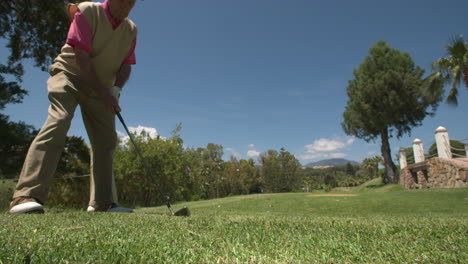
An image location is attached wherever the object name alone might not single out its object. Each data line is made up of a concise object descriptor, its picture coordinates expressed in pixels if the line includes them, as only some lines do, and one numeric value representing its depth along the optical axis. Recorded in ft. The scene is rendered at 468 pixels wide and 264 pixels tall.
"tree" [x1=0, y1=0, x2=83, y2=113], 30.46
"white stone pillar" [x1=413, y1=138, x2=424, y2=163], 54.54
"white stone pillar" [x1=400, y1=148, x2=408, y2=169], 61.36
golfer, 8.23
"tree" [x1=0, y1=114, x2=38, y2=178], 26.94
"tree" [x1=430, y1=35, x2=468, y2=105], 37.68
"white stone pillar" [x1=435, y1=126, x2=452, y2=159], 46.52
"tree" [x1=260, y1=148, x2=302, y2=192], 209.96
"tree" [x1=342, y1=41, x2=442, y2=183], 68.64
